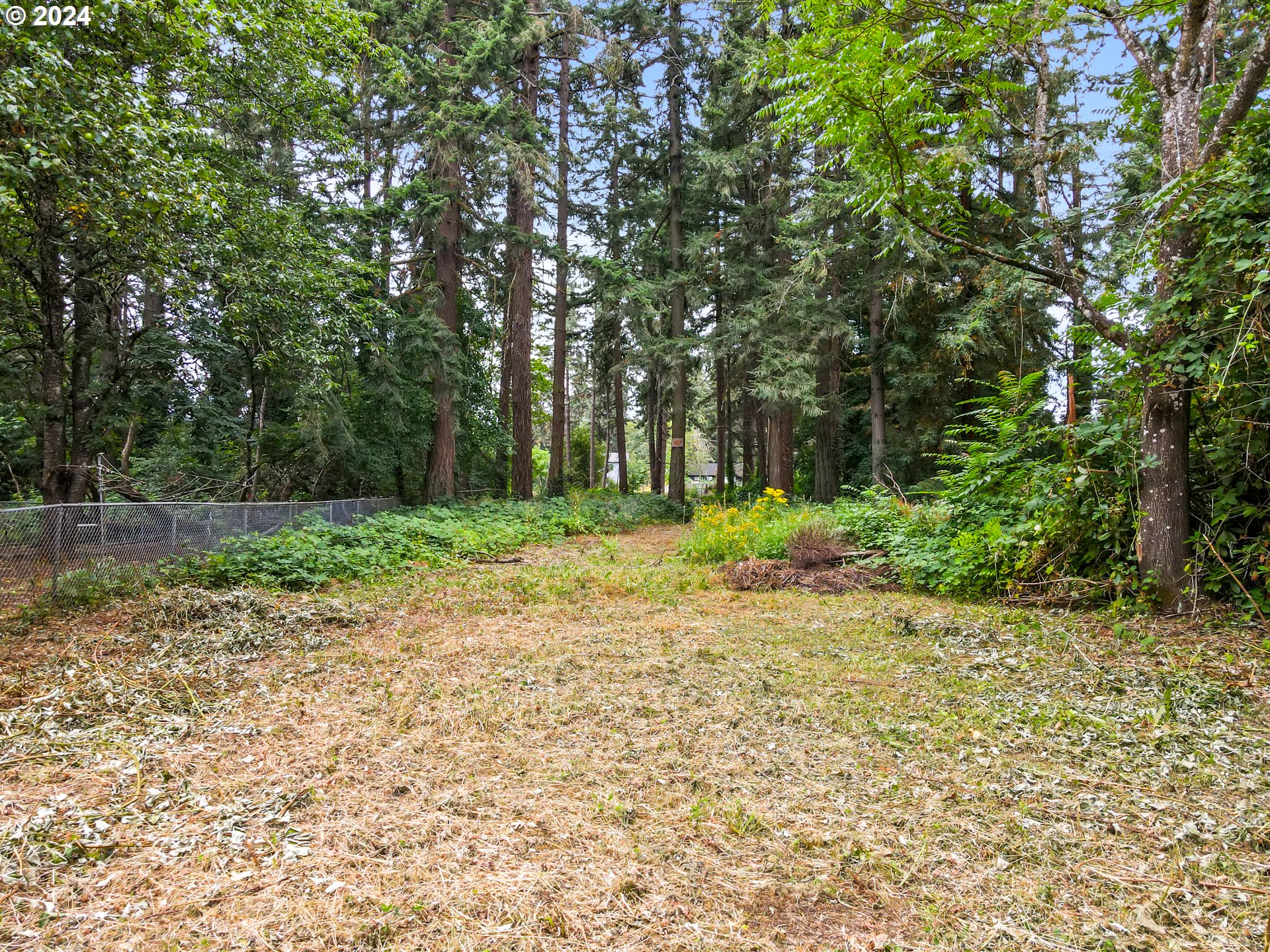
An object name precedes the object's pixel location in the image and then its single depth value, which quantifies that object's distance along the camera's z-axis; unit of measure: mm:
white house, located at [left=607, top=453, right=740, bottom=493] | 45000
